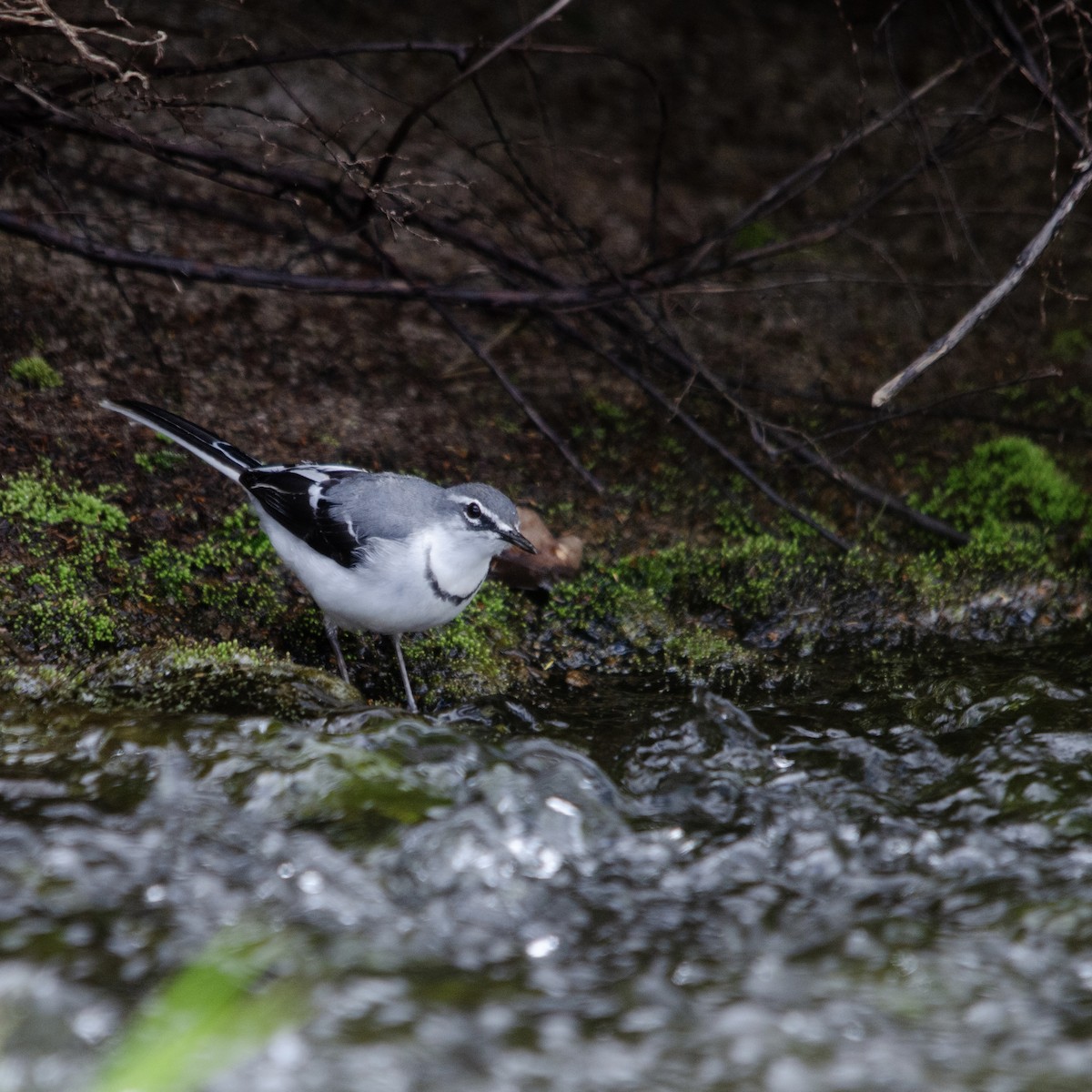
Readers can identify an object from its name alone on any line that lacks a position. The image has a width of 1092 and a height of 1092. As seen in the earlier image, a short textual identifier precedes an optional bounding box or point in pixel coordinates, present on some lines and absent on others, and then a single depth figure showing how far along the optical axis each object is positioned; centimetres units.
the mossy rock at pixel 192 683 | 884
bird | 902
